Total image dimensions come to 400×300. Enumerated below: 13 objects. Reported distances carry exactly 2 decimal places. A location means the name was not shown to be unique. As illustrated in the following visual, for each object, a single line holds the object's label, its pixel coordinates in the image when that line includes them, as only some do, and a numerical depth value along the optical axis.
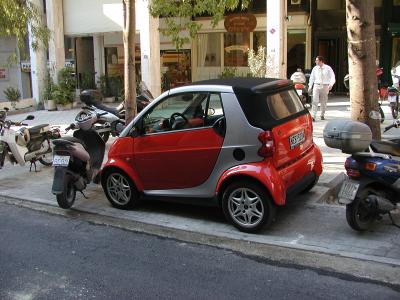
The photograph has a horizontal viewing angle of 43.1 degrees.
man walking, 13.12
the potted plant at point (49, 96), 19.14
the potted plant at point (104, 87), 21.38
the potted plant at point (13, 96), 19.30
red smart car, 5.59
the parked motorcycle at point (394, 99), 12.47
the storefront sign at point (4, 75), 24.30
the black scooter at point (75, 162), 6.89
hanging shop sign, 19.17
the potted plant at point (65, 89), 19.02
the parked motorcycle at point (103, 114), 11.22
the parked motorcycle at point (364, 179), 5.36
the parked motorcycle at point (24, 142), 9.03
